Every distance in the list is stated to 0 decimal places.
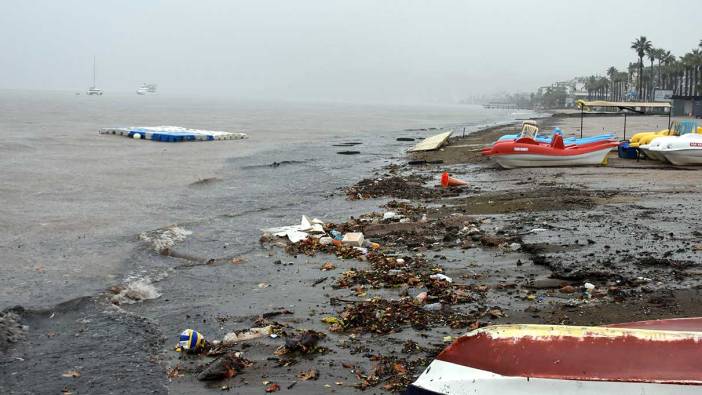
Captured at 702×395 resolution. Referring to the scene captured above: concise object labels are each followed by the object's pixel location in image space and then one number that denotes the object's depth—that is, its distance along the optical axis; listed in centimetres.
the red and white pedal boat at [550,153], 2339
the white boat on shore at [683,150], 2195
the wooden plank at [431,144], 3784
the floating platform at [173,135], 5331
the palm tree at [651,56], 13710
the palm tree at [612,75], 18994
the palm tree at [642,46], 13212
